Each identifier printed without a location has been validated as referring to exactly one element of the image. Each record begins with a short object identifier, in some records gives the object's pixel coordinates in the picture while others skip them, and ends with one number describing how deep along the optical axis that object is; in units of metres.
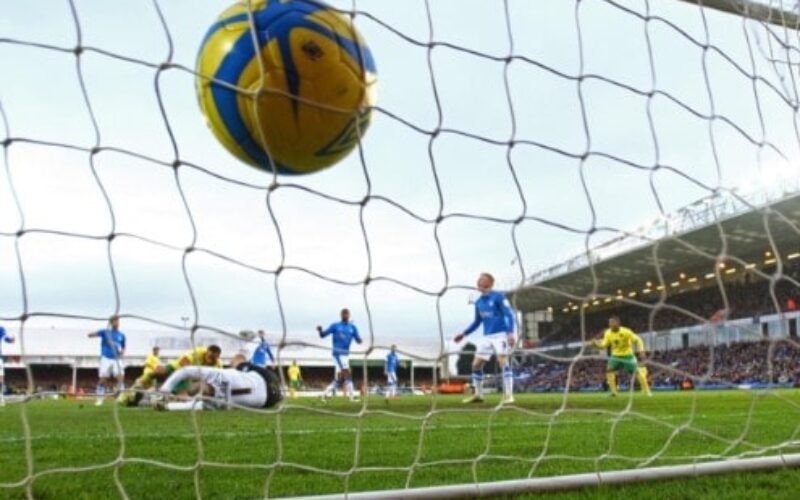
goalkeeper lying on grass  6.39
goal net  2.21
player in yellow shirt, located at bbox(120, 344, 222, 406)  8.40
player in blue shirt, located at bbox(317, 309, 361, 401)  10.93
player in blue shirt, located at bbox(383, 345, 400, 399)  15.51
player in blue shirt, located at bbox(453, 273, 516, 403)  9.34
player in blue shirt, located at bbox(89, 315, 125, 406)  11.50
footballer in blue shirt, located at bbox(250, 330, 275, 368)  14.13
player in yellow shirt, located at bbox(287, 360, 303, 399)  19.68
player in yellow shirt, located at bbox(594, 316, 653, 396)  11.97
